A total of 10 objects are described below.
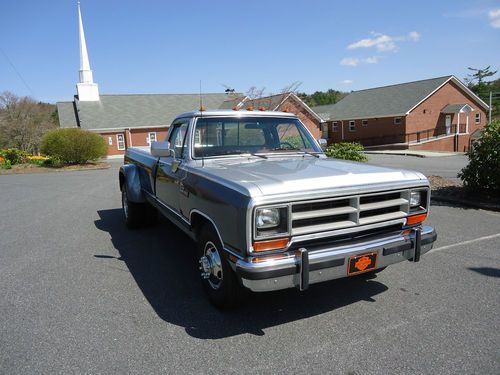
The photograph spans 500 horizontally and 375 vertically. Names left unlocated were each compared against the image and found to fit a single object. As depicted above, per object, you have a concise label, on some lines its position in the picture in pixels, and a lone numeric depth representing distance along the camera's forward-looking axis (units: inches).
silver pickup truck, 119.3
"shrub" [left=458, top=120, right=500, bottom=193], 313.3
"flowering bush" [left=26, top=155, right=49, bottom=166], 904.7
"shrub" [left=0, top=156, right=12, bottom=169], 827.3
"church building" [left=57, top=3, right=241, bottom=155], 1496.1
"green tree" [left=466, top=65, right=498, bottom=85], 2271.5
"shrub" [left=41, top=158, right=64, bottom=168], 875.3
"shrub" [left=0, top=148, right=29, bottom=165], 890.7
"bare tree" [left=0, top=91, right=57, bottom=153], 1505.9
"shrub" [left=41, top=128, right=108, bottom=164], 853.2
